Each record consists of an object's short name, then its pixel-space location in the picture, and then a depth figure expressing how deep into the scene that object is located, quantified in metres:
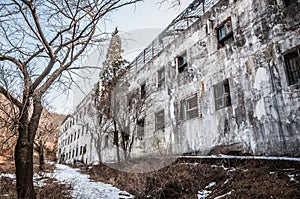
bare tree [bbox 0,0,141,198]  5.01
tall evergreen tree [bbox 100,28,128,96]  16.13
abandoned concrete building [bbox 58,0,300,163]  6.98
